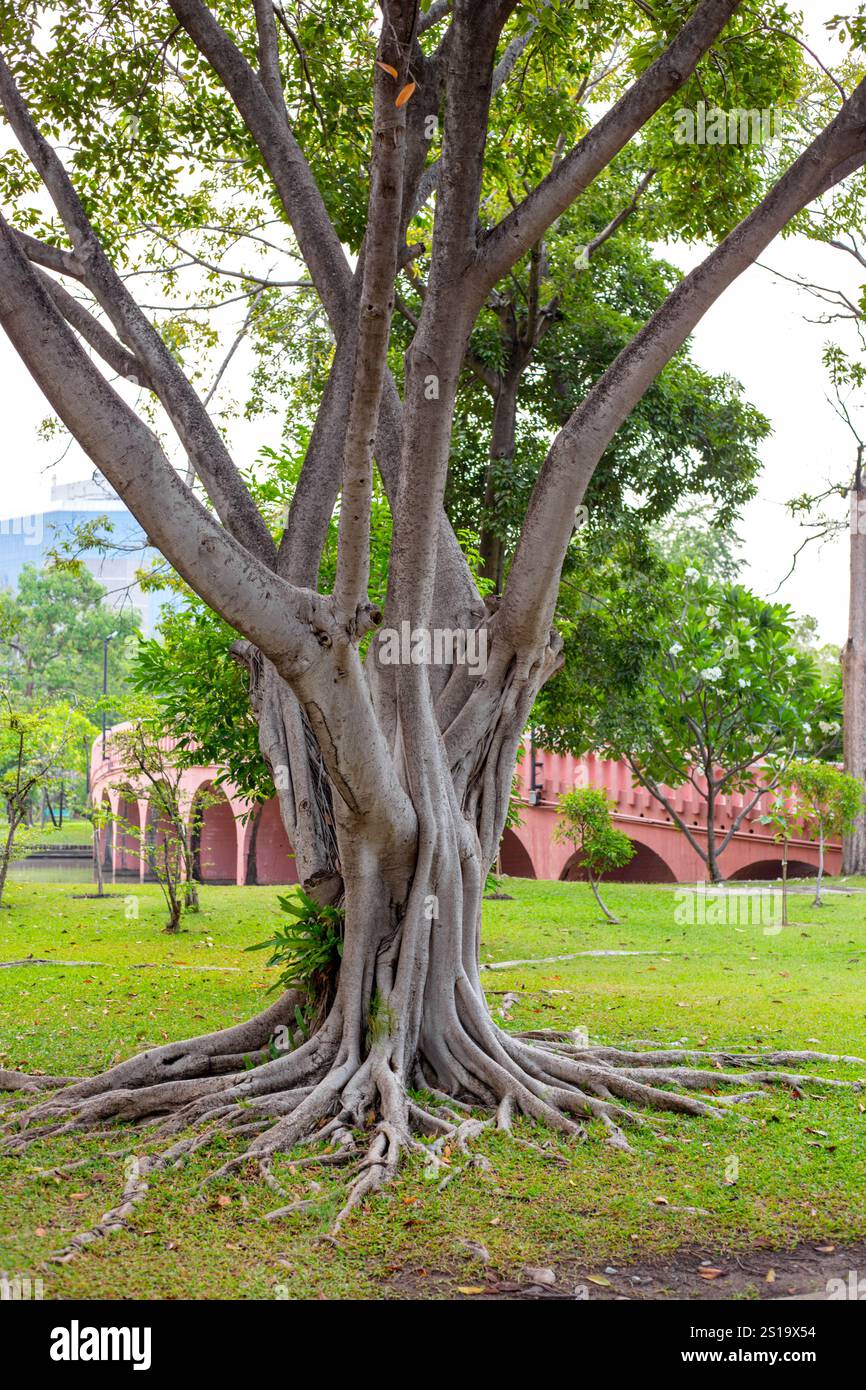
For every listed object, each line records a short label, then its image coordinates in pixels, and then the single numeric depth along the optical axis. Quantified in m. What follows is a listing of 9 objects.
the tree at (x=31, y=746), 14.94
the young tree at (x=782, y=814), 18.34
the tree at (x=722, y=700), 19.73
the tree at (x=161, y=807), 13.84
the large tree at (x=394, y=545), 4.74
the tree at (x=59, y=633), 48.91
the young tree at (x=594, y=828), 14.44
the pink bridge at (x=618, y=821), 20.61
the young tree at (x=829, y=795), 15.62
